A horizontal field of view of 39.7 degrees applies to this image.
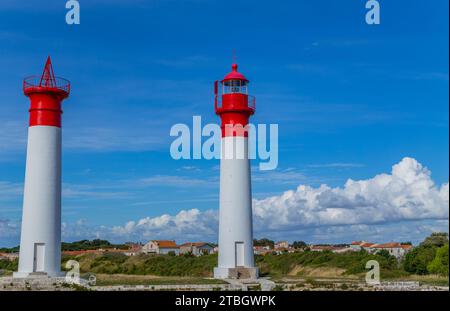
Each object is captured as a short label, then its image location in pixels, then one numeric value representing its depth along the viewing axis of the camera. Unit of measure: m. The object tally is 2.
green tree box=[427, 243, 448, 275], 41.05
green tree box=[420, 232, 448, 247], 52.00
